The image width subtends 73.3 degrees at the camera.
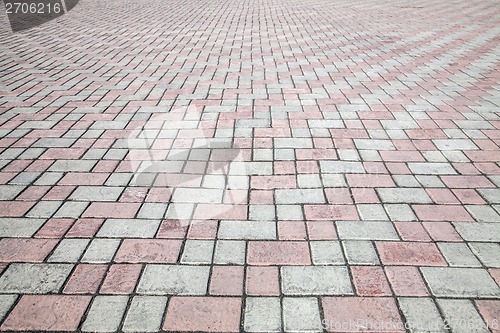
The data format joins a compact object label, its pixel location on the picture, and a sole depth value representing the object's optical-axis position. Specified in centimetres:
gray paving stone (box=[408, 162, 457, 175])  271
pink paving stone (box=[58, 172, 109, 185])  263
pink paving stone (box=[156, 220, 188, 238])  215
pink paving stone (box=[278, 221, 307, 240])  212
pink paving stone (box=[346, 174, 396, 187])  259
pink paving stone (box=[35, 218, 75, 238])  214
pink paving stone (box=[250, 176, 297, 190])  259
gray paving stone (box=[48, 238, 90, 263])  198
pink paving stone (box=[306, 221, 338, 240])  212
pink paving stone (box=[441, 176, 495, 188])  255
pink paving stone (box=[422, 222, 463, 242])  209
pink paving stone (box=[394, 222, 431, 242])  210
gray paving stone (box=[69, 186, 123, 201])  247
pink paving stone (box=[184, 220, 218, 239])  214
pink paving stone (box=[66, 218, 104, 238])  215
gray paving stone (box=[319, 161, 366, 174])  275
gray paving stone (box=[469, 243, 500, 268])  193
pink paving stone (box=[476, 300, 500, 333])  160
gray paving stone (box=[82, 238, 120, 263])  198
